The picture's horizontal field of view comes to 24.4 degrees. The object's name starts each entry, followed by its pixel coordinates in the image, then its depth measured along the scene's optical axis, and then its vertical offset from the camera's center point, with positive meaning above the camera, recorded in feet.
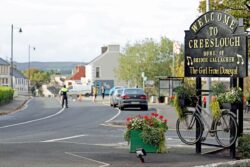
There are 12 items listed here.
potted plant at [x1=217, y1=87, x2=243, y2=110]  38.99 -0.06
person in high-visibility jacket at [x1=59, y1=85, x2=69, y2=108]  130.20 +0.67
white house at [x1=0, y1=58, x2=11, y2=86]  344.49 +15.12
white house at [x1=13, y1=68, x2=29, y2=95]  412.40 +11.93
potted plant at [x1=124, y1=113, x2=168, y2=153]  39.75 -2.49
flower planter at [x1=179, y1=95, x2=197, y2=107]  42.32 -0.29
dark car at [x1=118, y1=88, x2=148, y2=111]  121.60 -0.63
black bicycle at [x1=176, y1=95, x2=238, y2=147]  39.09 -2.11
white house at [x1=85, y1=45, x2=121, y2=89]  361.30 +18.96
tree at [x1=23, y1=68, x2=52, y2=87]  481.46 +16.67
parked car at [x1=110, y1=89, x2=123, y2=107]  127.80 -0.11
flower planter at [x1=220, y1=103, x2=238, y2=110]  39.09 -0.60
